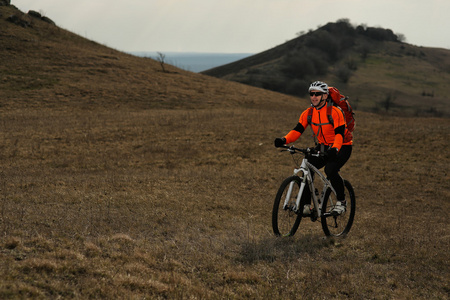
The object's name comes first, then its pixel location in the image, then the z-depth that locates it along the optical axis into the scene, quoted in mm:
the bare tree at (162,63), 63406
